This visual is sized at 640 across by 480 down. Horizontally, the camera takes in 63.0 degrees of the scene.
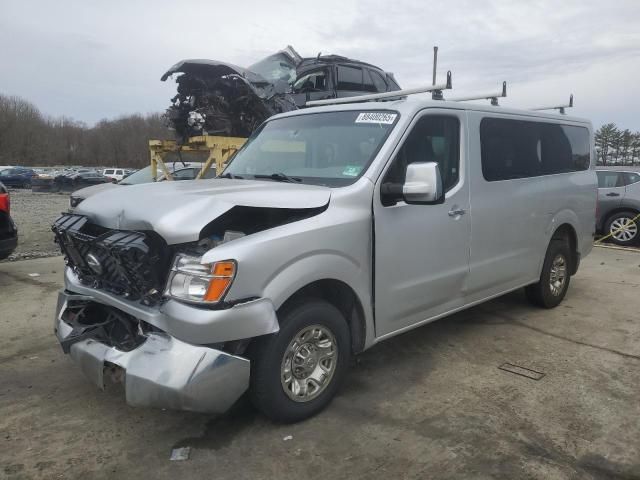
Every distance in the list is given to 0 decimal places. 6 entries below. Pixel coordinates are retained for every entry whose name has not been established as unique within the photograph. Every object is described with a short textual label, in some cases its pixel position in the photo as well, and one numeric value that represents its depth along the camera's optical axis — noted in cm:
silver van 272
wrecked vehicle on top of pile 985
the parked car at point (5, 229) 643
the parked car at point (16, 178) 3631
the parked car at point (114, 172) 4441
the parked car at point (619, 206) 1055
